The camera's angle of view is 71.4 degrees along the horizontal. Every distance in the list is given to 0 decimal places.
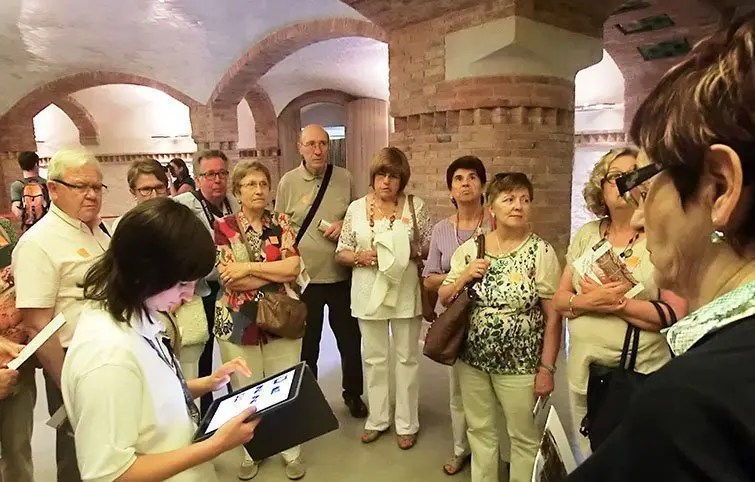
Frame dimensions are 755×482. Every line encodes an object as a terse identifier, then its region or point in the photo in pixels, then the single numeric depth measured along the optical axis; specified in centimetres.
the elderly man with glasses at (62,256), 205
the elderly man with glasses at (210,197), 313
